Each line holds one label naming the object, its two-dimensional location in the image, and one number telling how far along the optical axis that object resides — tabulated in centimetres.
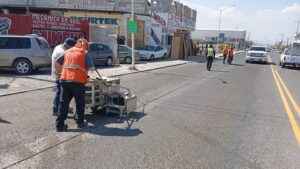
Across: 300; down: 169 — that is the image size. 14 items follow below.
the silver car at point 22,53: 1037
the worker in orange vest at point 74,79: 455
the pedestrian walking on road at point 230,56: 2161
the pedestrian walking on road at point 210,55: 1545
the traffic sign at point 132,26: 1439
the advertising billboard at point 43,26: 1410
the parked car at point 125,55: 1806
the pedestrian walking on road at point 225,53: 2204
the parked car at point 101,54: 1426
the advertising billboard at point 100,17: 2374
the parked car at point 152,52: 2121
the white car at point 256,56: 2398
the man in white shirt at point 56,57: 504
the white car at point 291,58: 2006
